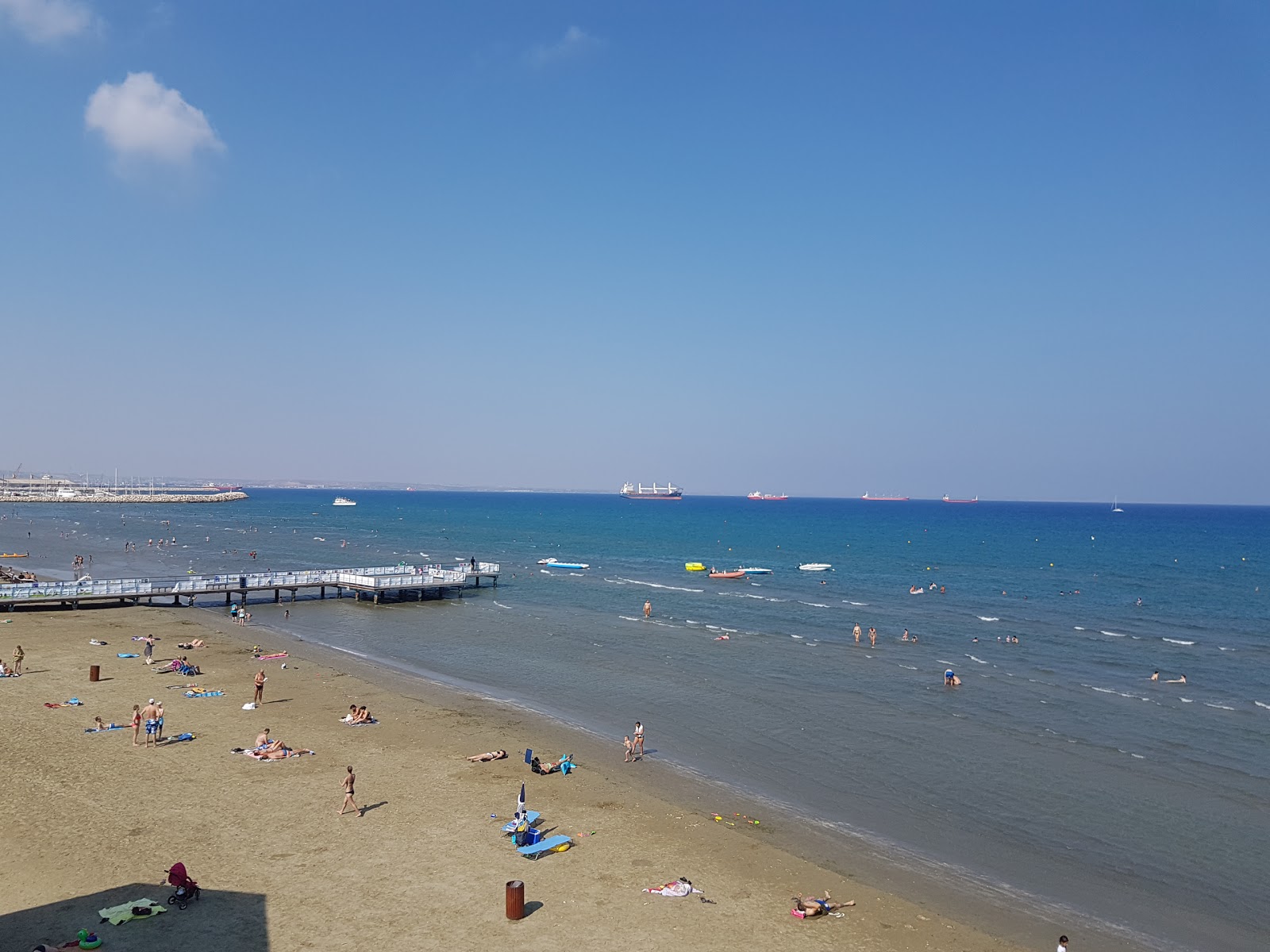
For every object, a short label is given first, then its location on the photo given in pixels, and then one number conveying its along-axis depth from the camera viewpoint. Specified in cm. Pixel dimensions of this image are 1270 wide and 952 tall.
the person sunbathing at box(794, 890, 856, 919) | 1794
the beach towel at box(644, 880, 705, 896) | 1850
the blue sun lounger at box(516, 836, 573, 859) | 2019
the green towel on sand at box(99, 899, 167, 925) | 1587
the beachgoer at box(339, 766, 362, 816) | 2212
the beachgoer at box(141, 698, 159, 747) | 2712
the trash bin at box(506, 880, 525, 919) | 1686
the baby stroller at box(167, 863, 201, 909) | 1673
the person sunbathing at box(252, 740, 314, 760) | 2639
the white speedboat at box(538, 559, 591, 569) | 9717
